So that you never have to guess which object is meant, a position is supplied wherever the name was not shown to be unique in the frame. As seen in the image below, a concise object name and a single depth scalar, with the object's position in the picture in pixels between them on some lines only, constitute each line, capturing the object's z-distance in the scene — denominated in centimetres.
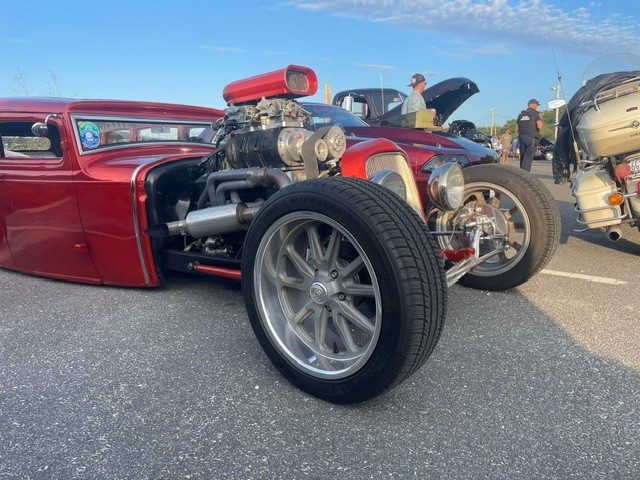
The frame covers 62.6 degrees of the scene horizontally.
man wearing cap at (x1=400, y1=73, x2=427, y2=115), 725
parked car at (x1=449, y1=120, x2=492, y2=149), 1072
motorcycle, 440
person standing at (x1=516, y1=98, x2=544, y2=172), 1215
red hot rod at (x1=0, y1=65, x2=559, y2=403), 208
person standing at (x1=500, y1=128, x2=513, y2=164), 2136
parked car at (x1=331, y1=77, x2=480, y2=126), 802
